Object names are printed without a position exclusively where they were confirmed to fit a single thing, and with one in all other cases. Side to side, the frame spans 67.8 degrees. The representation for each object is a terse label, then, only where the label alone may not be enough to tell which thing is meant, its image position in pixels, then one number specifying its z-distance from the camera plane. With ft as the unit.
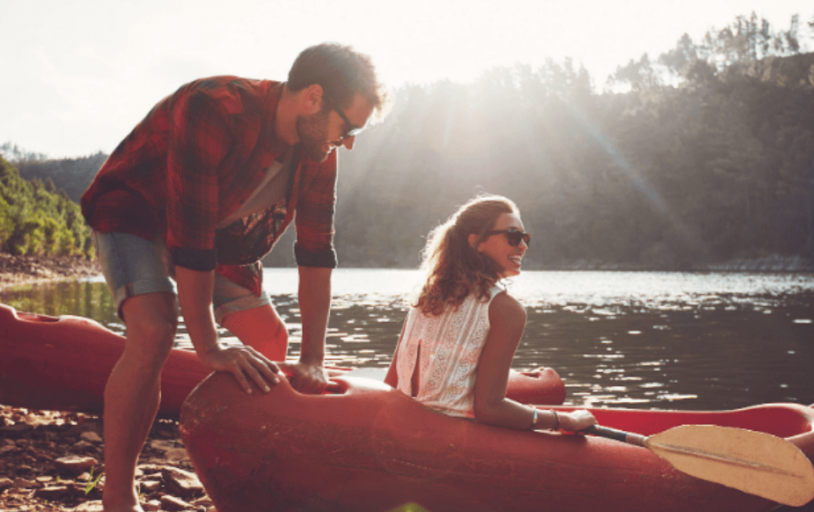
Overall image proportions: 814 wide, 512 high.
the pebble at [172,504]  8.86
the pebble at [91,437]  12.32
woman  8.07
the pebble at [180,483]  9.62
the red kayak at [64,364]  13.78
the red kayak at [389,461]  7.26
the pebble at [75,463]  10.12
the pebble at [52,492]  8.87
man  6.73
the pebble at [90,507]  8.14
